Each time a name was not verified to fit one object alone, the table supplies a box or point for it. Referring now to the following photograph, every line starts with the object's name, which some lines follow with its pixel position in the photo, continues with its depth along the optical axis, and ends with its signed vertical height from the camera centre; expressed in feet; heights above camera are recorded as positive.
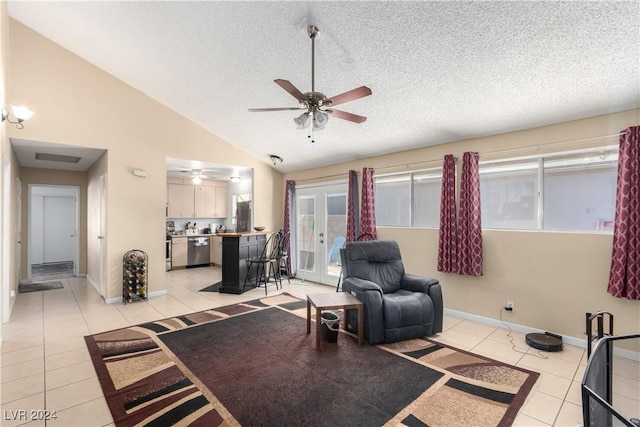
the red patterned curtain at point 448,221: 13.32 -0.46
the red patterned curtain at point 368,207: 16.58 +0.22
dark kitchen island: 17.46 -3.10
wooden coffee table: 9.94 -3.28
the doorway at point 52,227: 27.73 -1.78
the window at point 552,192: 10.44 +0.79
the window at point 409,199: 14.78 +0.67
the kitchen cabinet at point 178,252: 24.58 -3.58
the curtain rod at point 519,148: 10.35 +2.60
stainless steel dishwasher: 25.68 -3.67
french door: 19.26 -1.38
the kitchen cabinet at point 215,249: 26.10 -3.56
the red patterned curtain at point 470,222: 12.67 -0.46
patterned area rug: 6.74 -4.77
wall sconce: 10.14 +3.44
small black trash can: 10.63 -4.36
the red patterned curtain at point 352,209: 17.43 +0.11
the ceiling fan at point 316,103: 7.92 +3.13
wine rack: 15.29 -3.56
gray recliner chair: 10.48 -3.25
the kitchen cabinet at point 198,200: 25.12 +0.90
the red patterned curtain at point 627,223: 9.28 -0.35
